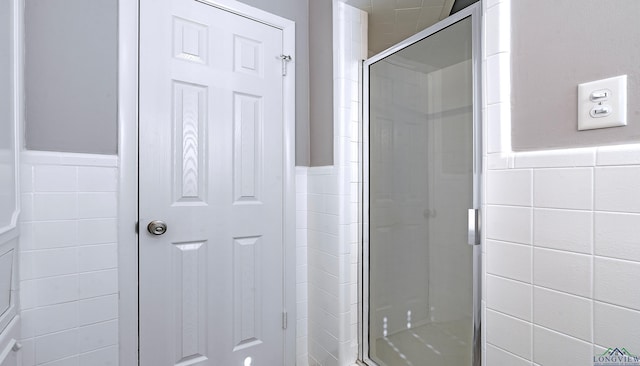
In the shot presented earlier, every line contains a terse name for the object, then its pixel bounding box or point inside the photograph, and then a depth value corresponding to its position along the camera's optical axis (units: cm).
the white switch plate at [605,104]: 64
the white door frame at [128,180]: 116
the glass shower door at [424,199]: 108
